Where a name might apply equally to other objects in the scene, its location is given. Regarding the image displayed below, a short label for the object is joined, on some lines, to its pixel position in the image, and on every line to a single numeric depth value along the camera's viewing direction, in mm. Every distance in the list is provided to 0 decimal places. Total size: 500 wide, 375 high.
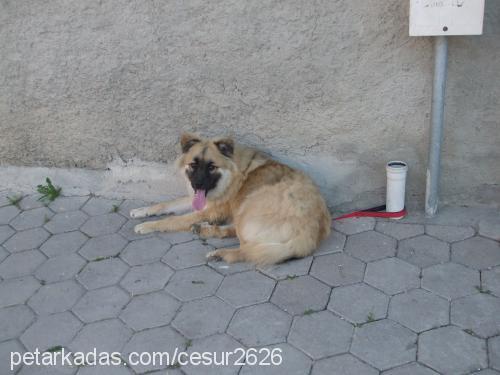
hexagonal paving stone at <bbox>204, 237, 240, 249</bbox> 4305
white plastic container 4227
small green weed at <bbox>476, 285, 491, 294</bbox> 3479
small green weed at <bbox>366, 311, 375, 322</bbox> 3312
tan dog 3877
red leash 4414
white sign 3459
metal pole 3770
